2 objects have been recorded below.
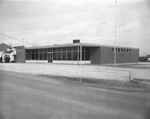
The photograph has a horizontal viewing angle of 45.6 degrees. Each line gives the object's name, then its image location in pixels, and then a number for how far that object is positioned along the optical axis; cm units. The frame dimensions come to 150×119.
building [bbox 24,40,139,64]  3359
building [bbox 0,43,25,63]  4509
